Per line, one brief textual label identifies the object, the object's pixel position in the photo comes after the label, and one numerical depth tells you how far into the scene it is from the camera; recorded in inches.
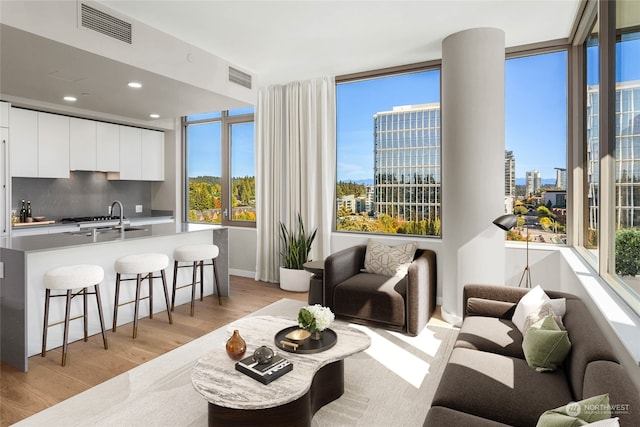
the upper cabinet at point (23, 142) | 183.9
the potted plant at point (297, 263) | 197.3
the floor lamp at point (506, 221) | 121.1
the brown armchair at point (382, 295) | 136.2
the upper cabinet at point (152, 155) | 251.3
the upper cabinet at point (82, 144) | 209.8
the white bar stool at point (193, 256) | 160.1
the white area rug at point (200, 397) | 87.6
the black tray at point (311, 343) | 89.3
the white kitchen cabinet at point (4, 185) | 169.8
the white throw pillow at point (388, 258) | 156.9
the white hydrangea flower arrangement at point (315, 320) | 93.9
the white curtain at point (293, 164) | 197.6
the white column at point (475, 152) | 140.7
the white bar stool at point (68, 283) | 115.0
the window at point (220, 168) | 234.1
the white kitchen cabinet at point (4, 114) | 172.4
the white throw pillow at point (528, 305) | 95.6
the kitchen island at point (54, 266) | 115.5
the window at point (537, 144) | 153.9
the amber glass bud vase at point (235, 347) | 85.7
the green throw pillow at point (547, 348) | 76.1
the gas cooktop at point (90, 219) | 217.2
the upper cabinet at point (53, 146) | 195.8
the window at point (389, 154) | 179.6
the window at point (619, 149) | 78.0
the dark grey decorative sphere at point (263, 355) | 80.7
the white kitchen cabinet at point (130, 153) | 238.4
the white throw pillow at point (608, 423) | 40.1
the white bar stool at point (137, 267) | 136.9
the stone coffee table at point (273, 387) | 71.0
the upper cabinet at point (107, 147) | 223.5
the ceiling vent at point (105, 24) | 115.1
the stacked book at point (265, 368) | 76.4
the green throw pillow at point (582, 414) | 46.3
